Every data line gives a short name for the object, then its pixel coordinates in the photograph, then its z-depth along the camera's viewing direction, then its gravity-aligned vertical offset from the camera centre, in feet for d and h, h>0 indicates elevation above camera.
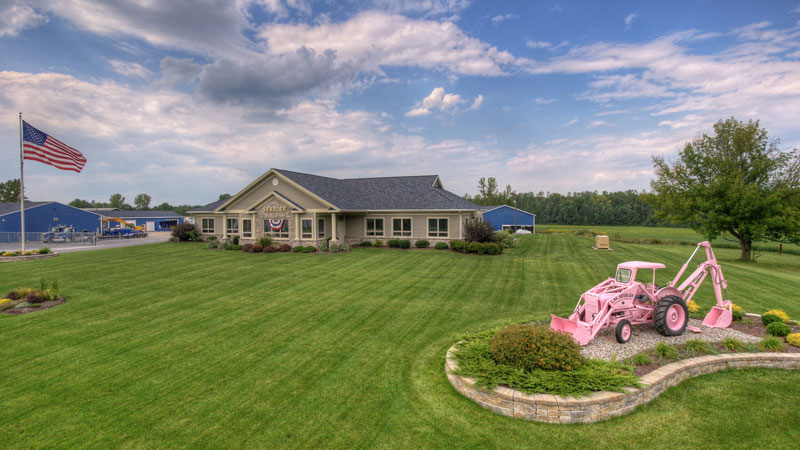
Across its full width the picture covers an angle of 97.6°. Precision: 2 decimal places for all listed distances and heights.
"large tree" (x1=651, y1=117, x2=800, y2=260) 71.05 +7.31
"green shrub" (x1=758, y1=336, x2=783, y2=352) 24.11 -8.61
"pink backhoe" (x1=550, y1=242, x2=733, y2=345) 25.44 -6.49
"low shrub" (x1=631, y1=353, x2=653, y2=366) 21.90 -8.65
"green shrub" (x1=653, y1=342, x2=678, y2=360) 22.82 -8.53
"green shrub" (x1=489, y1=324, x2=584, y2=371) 20.21 -7.50
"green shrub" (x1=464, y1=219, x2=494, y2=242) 78.54 -1.56
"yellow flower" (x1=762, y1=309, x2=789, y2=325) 28.86 -7.78
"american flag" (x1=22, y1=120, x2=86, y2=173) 65.05 +15.24
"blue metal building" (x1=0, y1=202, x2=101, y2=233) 113.09 +4.54
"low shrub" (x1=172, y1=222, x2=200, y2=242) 110.32 -1.53
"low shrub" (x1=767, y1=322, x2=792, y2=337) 26.61 -8.32
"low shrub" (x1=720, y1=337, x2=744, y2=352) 24.17 -8.61
